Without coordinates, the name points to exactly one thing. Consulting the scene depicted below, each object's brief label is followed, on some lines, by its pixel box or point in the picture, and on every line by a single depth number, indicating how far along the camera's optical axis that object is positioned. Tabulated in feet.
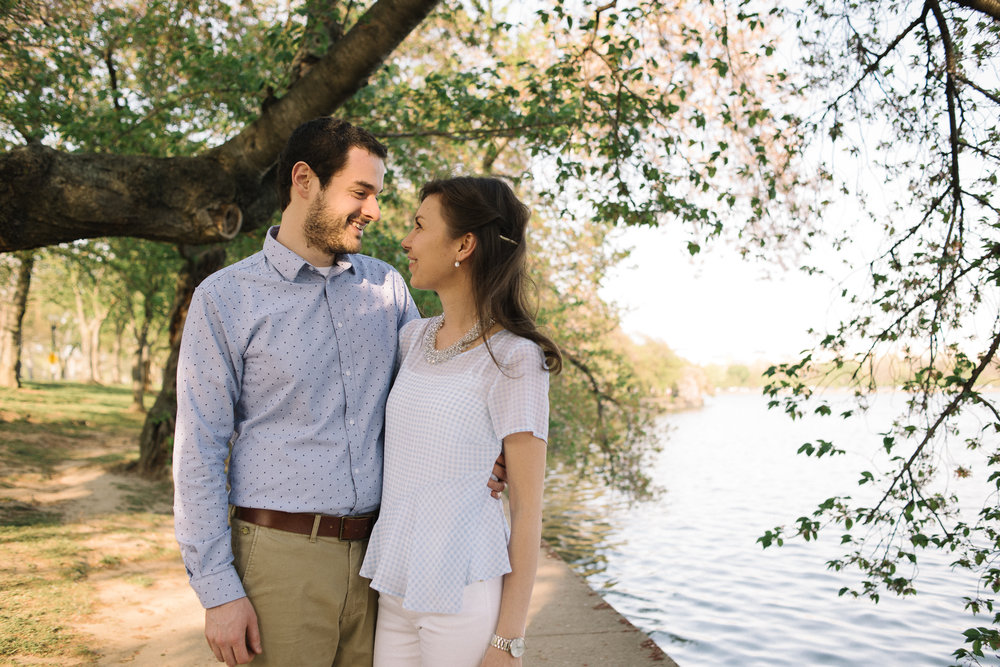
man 7.69
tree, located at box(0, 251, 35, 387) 61.48
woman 7.50
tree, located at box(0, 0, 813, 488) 18.63
